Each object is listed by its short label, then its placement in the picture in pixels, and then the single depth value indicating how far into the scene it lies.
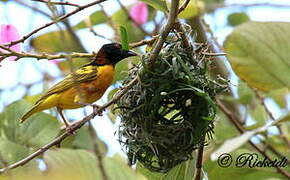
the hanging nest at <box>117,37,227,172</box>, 4.42
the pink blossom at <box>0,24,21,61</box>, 4.68
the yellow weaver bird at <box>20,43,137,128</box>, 6.70
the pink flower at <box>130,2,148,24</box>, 7.48
